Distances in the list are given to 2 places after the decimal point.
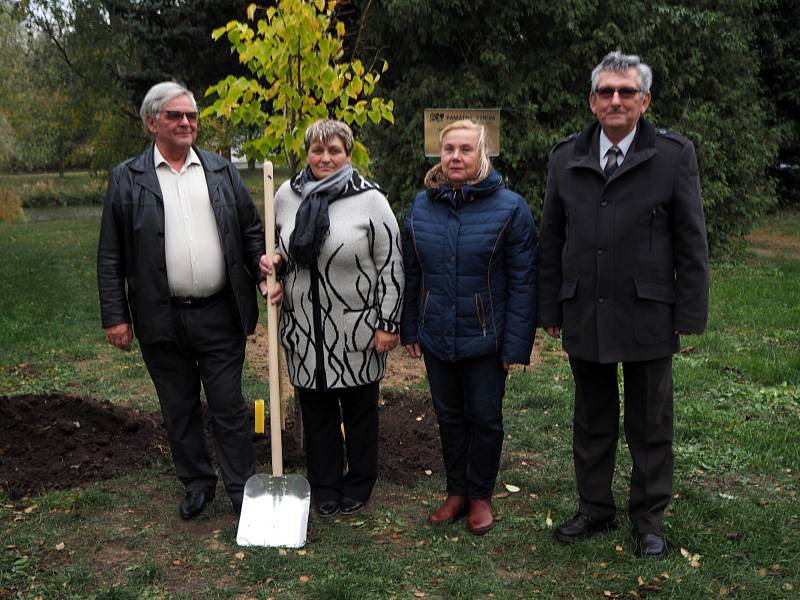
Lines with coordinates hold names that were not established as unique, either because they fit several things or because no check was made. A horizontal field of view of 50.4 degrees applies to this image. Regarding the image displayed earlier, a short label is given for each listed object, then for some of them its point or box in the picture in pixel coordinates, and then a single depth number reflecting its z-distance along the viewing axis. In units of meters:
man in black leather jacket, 3.94
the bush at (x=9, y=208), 14.23
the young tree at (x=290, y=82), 4.64
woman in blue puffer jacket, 3.76
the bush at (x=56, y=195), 34.69
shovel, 3.97
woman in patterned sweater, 3.88
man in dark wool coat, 3.49
